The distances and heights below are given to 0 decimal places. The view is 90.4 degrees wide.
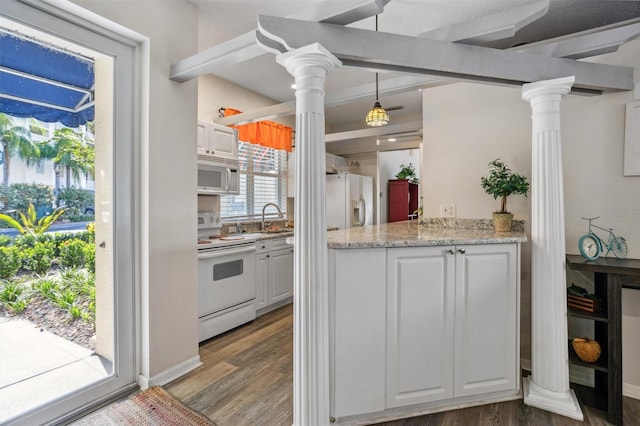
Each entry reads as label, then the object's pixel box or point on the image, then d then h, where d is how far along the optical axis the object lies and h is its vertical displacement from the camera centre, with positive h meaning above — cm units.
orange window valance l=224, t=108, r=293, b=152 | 411 +109
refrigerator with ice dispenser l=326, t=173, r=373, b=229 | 529 +19
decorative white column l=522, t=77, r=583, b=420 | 197 -30
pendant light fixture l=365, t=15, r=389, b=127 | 296 +90
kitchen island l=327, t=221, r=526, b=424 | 180 -66
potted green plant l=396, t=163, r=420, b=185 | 671 +81
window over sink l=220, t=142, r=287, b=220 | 421 +42
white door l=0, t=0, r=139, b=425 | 205 -2
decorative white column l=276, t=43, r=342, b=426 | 160 -17
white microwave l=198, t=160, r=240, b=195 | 326 +38
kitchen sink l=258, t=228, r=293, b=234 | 418 -25
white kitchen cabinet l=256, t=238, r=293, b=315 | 361 -74
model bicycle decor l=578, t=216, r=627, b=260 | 212 -23
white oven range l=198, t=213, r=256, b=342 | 293 -66
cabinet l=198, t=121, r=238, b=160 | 322 +77
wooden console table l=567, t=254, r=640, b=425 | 189 -70
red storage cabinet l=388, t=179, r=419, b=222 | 677 +28
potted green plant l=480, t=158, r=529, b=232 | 233 +18
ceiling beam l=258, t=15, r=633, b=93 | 157 +87
